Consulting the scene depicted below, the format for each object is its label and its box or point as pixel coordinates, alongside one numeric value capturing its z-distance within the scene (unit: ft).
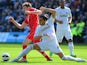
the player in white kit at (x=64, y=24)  65.92
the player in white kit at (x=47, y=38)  51.70
